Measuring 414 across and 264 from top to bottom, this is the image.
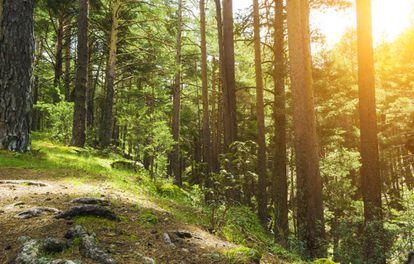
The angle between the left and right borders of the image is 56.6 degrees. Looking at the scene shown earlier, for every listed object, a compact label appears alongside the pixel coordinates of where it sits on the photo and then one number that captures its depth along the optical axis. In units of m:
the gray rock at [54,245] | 3.31
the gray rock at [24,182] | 5.68
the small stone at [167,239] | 4.15
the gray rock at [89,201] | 4.71
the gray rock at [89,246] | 3.33
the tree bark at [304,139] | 8.12
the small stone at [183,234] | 4.50
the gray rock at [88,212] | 4.10
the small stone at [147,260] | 3.54
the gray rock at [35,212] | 4.11
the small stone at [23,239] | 3.47
